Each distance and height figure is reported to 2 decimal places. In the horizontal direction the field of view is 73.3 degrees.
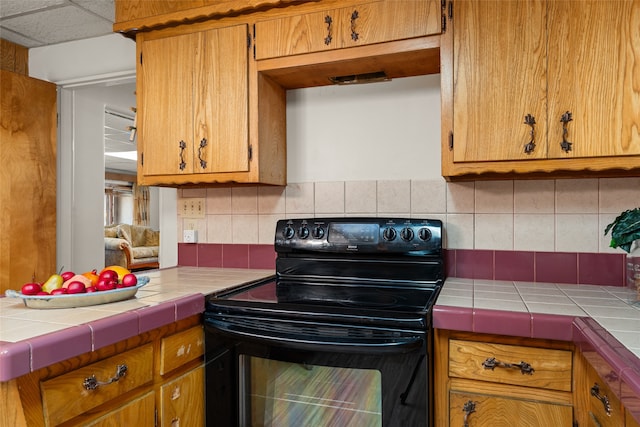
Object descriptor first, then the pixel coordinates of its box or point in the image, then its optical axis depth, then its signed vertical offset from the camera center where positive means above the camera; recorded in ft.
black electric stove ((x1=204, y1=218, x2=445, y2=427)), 4.02 -1.01
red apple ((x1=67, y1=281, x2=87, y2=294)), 4.12 -0.72
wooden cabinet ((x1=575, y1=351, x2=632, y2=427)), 2.92 -1.39
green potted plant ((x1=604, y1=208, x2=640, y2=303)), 4.39 -0.25
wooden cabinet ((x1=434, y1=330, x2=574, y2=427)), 3.88 -1.56
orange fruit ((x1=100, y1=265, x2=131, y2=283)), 4.70 -0.65
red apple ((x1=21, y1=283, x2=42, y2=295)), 4.09 -0.73
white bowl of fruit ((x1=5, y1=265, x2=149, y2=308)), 4.01 -0.75
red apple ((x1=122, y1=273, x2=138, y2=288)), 4.54 -0.71
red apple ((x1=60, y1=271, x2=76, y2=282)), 4.48 -0.66
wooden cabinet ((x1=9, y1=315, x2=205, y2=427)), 3.09 -1.46
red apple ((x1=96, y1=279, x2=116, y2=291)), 4.33 -0.72
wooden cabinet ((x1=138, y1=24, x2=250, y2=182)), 5.98 +1.61
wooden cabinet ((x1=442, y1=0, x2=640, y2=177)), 4.46 +1.40
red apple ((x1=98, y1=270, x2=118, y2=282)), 4.50 -0.65
